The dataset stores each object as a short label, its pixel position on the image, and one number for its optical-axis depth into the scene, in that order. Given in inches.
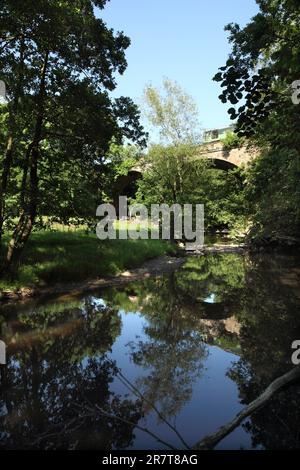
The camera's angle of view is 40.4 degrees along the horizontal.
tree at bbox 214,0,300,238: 192.2
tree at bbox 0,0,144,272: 464.1
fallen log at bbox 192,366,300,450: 172.6
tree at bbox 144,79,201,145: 1258.0
